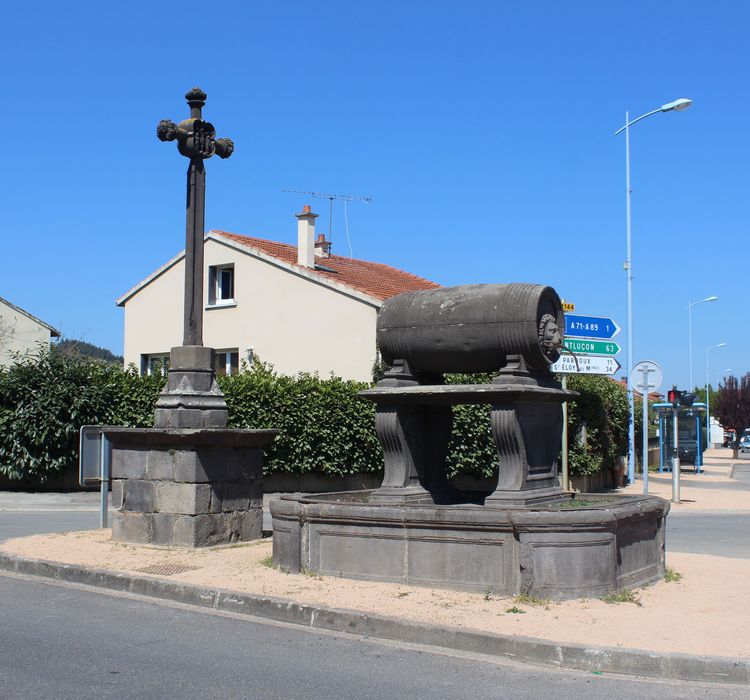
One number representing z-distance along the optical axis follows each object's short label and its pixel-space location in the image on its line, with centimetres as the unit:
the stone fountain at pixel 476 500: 776
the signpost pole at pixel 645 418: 2002
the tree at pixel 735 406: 6206
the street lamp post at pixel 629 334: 2434
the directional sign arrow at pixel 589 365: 1786
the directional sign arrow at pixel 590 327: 1741
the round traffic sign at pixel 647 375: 1988
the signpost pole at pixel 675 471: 1991
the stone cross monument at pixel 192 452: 1075
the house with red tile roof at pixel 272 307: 2661
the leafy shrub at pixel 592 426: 2136
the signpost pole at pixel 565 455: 1608
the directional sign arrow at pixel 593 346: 1755
